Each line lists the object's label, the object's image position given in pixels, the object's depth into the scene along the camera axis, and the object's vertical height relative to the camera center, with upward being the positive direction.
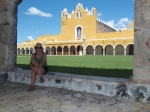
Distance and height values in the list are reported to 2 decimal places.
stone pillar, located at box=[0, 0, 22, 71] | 3.19 +0.61
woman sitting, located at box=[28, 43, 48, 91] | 2.59 -0.20
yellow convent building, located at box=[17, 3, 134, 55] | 22.25 +3.39
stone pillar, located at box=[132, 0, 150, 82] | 2.01 +0.26
